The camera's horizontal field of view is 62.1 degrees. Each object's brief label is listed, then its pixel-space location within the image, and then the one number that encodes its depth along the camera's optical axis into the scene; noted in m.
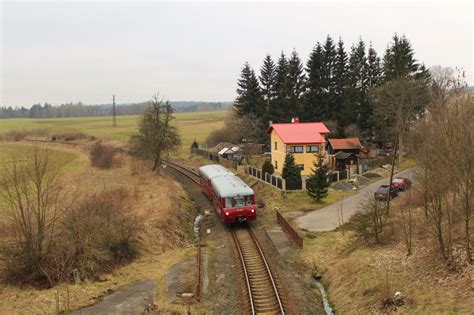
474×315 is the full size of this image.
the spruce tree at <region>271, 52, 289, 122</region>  60.50
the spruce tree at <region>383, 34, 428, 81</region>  54.88
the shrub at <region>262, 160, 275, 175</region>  44.88
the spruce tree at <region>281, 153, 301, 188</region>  37.97
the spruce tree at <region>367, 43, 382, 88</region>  60.16
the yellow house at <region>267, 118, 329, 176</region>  43.84
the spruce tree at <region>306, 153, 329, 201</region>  34.41
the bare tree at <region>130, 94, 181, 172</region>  48.60
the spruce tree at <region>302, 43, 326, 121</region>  60.28
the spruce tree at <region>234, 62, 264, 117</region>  69.19
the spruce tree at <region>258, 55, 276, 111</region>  68.25
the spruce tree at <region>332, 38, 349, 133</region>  58.31
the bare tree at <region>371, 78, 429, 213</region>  48.22
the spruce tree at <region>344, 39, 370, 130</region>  56.69
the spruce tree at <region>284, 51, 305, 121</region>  60.09
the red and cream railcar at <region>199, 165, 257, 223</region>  28.00
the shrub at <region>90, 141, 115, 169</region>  51.34
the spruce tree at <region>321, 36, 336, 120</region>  59.59
